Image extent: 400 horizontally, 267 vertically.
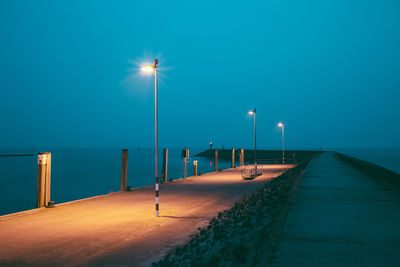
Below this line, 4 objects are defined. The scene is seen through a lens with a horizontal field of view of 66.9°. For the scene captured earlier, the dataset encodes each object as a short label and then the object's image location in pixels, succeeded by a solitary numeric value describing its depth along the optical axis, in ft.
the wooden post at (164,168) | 75.87
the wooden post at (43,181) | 41.73
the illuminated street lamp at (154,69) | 39.45
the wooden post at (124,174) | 59.27
